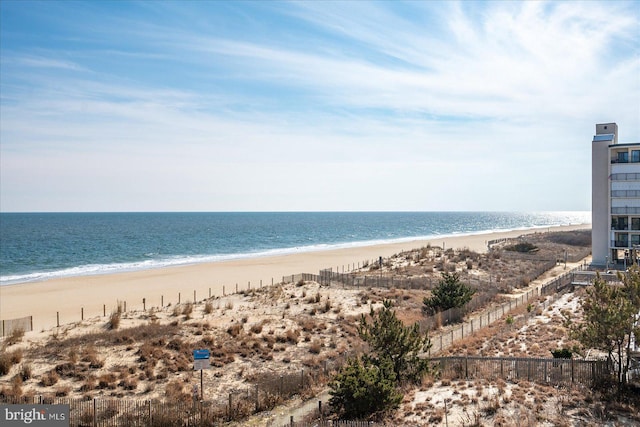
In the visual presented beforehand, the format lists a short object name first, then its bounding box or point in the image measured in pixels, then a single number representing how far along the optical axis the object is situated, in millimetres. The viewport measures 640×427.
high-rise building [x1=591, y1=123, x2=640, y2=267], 50875
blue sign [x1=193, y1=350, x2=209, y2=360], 18538
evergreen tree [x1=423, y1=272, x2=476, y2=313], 35531
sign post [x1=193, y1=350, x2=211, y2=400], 18516
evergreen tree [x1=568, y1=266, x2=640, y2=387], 17125
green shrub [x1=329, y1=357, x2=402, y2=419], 16875
